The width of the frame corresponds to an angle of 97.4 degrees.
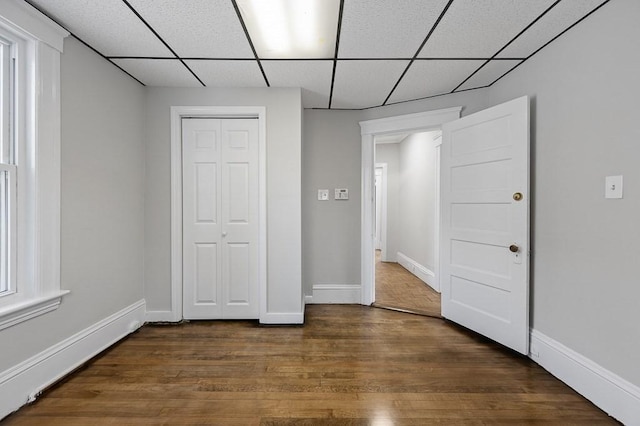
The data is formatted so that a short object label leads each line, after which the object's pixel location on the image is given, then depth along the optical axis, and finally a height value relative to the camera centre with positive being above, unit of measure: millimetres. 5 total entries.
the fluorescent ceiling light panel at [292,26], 1635 +1189
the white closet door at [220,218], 2842 -92
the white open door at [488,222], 2215 -107
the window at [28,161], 1645 +293
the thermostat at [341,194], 3443 +191
